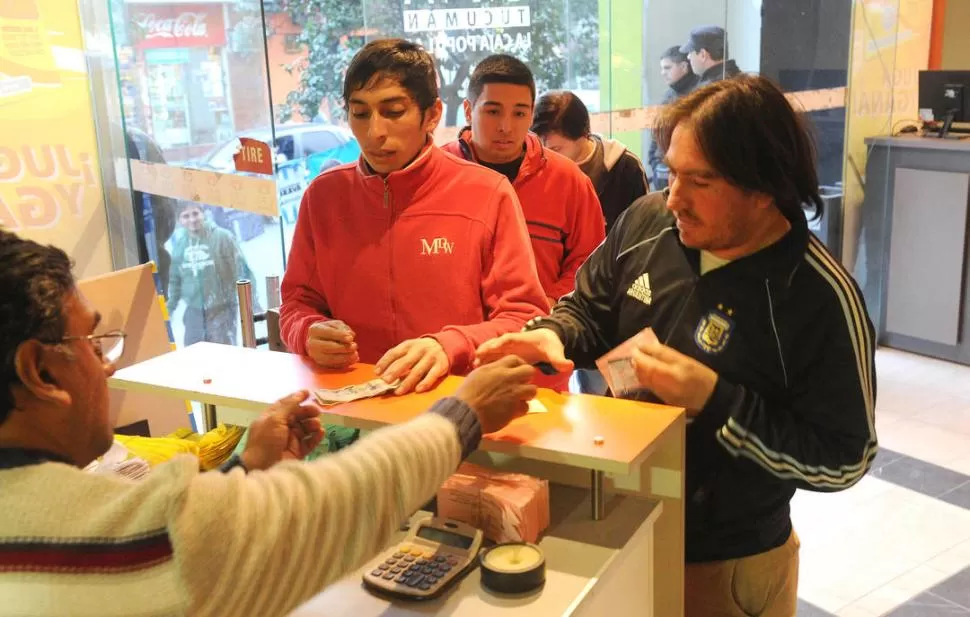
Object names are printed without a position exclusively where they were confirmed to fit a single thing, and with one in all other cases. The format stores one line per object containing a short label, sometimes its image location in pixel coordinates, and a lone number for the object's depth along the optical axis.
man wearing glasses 1.02
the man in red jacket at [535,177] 3.06
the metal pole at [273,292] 3.21
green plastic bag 1.88
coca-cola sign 3.73
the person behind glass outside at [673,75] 5.35
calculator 1.45
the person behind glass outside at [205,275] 4.06
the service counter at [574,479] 1.45
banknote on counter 1.72
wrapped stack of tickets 1.56
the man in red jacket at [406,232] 2.09
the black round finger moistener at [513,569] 1.42
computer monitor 5.80
